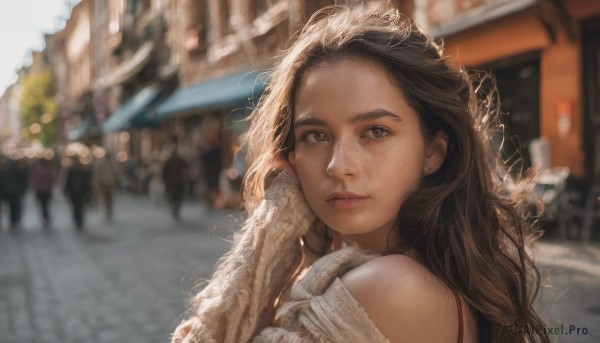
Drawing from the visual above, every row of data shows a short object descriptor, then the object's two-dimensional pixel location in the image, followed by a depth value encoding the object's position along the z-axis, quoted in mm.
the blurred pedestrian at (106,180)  14766
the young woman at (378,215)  1251
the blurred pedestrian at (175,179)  13953
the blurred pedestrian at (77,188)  13509
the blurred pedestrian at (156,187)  18562
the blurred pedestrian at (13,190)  14383
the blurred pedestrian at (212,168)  15934
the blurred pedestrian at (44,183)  14344
